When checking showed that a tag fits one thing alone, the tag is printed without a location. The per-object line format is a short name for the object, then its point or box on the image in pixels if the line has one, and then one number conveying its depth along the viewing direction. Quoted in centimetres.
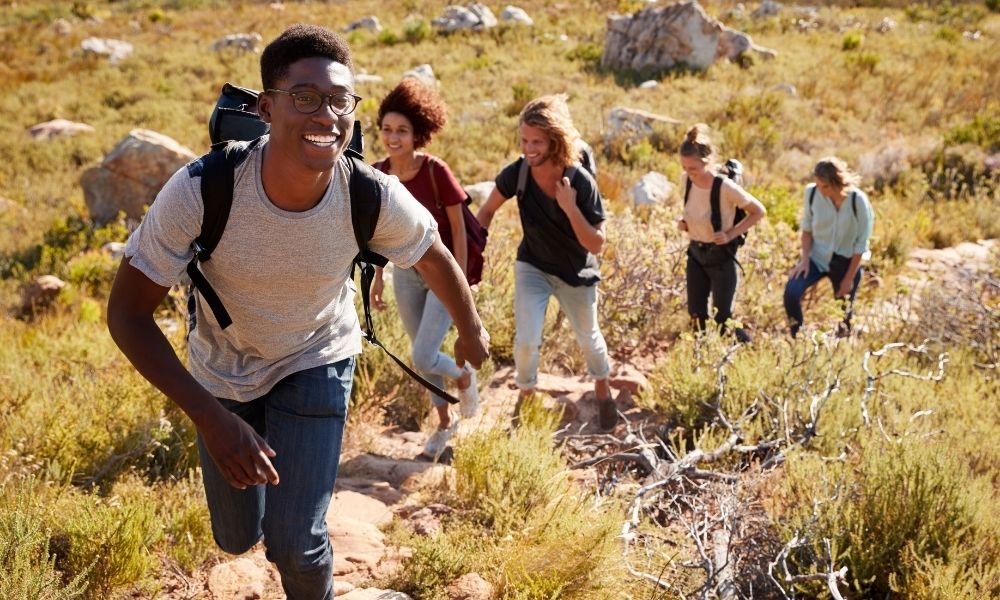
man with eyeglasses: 206
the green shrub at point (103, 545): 288
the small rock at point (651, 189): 989
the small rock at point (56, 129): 1476
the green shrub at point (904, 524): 320
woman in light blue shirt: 594
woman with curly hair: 407
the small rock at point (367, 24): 2306
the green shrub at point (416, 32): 2103
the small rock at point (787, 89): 1593
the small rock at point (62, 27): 2591
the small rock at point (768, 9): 2460
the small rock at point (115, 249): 978
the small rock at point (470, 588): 300
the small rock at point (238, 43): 2094
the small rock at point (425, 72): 1662
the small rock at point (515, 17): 2264
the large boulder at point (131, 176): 1127
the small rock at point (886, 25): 2219
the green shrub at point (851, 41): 1954
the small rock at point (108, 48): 2152
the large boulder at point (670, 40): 1778
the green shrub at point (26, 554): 246
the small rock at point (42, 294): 841
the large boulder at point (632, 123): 1248
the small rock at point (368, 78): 1689
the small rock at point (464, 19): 2177
